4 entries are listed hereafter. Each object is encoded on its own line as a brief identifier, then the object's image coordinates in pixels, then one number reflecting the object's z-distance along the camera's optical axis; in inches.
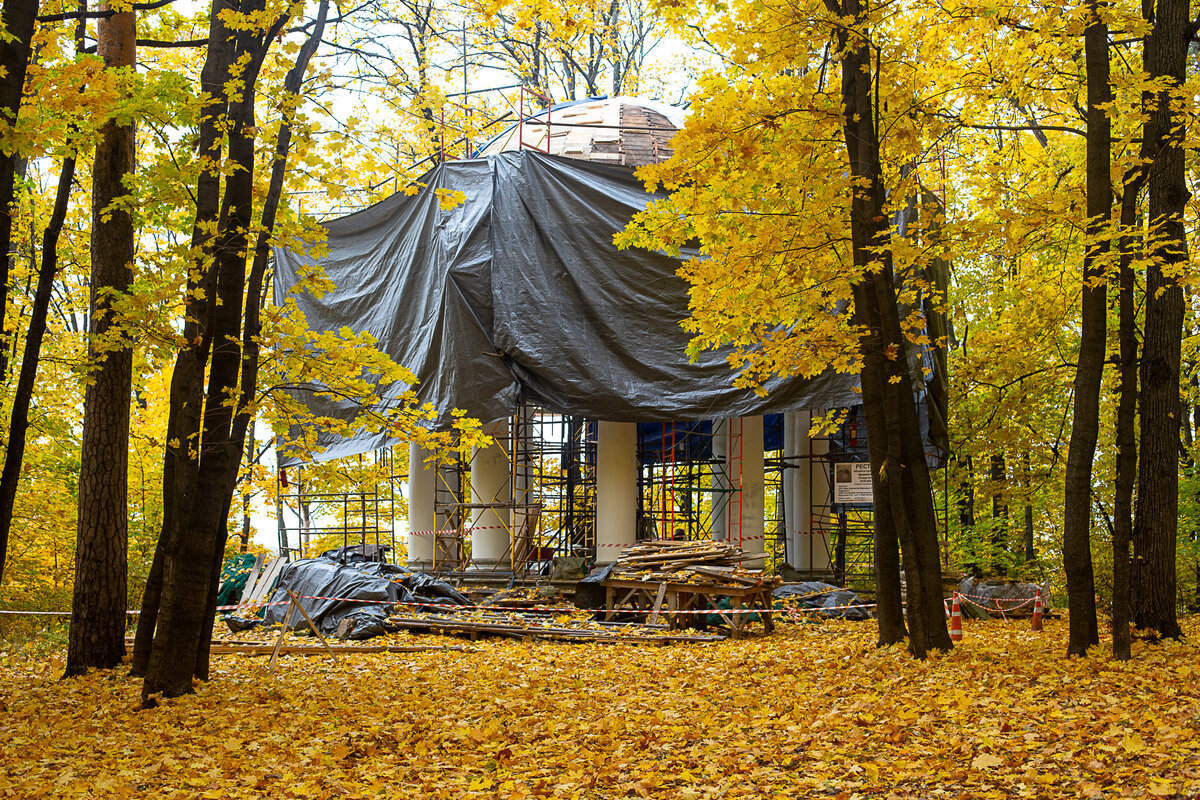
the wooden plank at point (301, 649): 475.8
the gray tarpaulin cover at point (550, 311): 684.1
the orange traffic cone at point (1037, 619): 499.8
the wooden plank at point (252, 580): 655.8
